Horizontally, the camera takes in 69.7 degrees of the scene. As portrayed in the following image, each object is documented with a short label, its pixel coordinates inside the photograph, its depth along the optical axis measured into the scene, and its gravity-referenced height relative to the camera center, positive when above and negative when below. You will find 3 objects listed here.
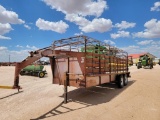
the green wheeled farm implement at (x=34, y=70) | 14.14 -0.79
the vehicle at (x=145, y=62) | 22.69 +0.35
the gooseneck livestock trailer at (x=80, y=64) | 5.28 +0.00
